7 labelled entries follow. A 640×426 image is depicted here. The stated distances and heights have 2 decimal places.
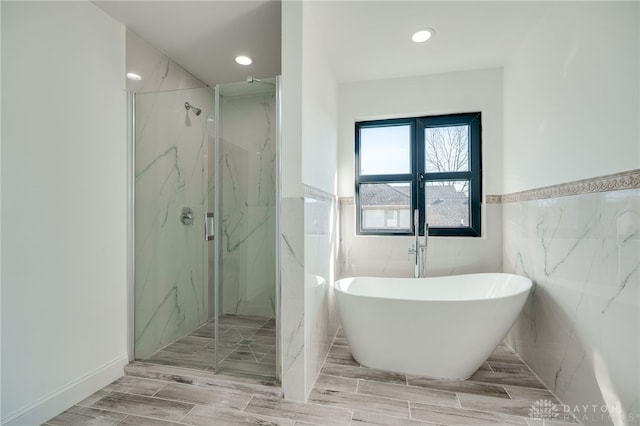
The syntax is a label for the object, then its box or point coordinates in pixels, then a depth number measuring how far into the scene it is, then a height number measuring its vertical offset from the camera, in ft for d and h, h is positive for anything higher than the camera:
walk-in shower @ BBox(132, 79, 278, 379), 6.76 -0.39
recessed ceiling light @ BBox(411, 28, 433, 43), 7.07 +4.40
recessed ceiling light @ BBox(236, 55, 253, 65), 8.22 +4.39
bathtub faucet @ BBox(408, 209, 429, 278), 8.80 -1.16
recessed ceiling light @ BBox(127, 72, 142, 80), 7.08 +3.38
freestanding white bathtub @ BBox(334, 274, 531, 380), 5.98 -2.51
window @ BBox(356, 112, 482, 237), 9.31 +1.26
